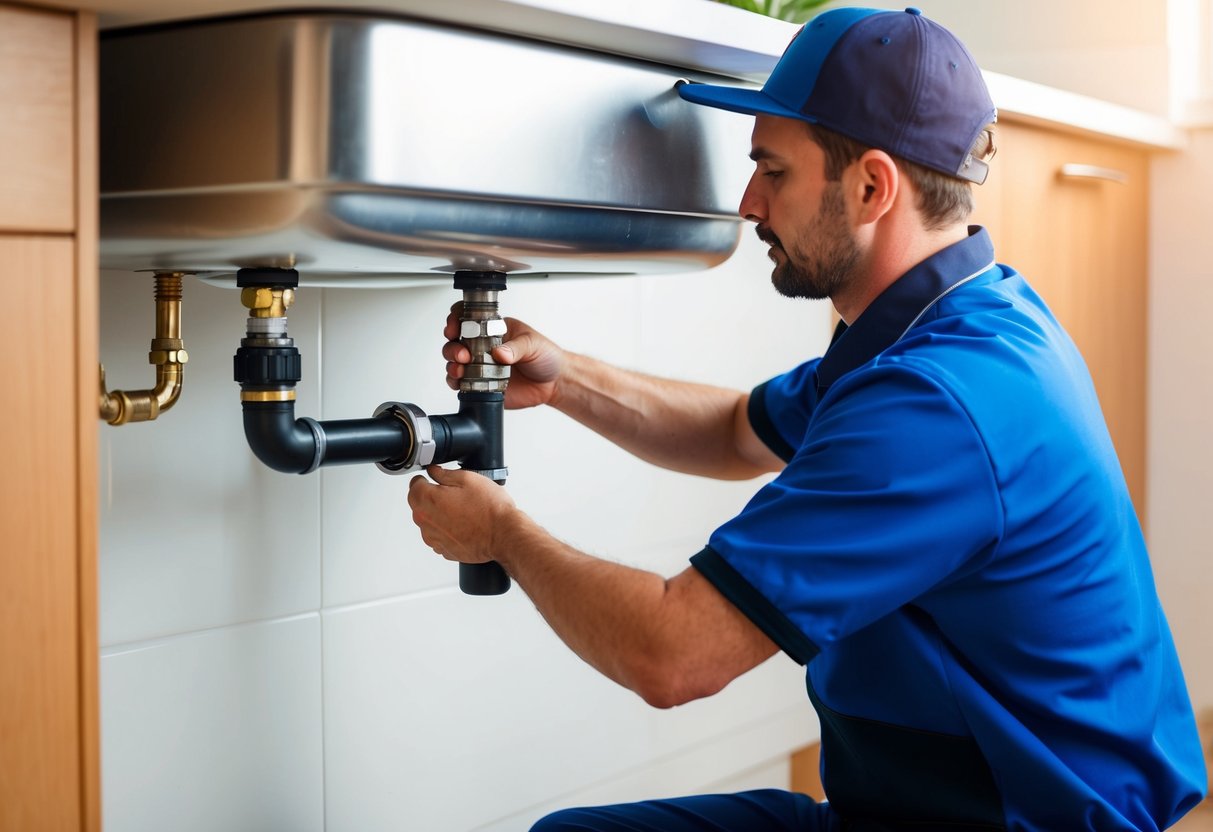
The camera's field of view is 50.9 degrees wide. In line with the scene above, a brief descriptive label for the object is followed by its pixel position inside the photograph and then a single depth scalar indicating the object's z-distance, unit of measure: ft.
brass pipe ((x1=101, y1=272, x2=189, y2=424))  3.01
